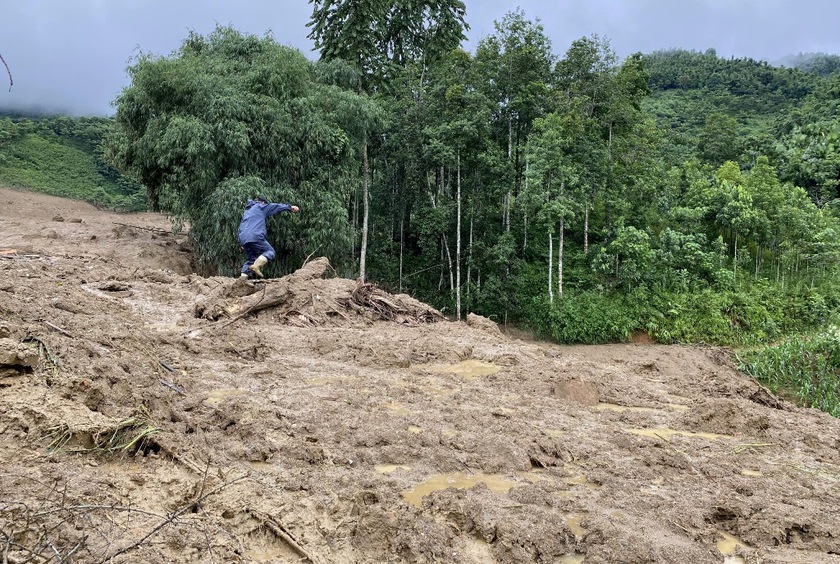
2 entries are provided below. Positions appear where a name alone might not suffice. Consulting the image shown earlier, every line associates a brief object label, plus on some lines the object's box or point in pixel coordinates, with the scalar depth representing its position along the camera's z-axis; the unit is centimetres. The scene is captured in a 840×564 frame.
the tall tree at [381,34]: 1870
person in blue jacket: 977
